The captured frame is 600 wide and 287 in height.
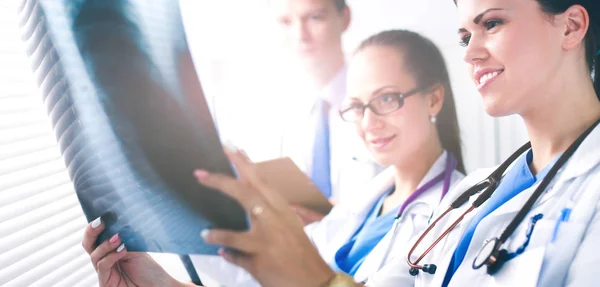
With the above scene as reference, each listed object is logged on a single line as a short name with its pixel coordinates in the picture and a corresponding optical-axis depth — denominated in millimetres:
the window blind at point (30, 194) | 1179
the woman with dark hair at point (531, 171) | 688
